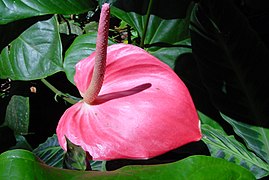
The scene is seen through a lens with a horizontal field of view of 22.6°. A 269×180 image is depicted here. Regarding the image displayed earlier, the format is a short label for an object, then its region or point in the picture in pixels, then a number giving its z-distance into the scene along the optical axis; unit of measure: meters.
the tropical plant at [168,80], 0.41
